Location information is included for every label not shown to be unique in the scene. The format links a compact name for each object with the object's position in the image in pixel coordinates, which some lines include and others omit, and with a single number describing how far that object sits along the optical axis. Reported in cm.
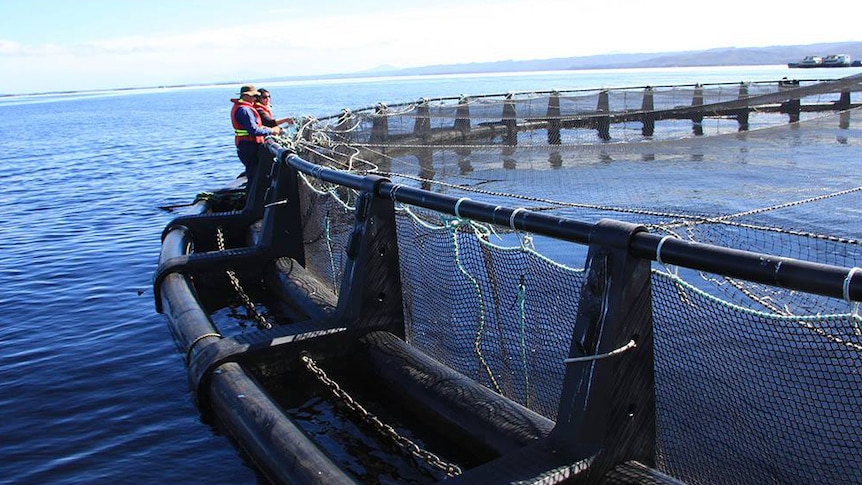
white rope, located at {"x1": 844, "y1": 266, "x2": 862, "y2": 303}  236
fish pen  321
